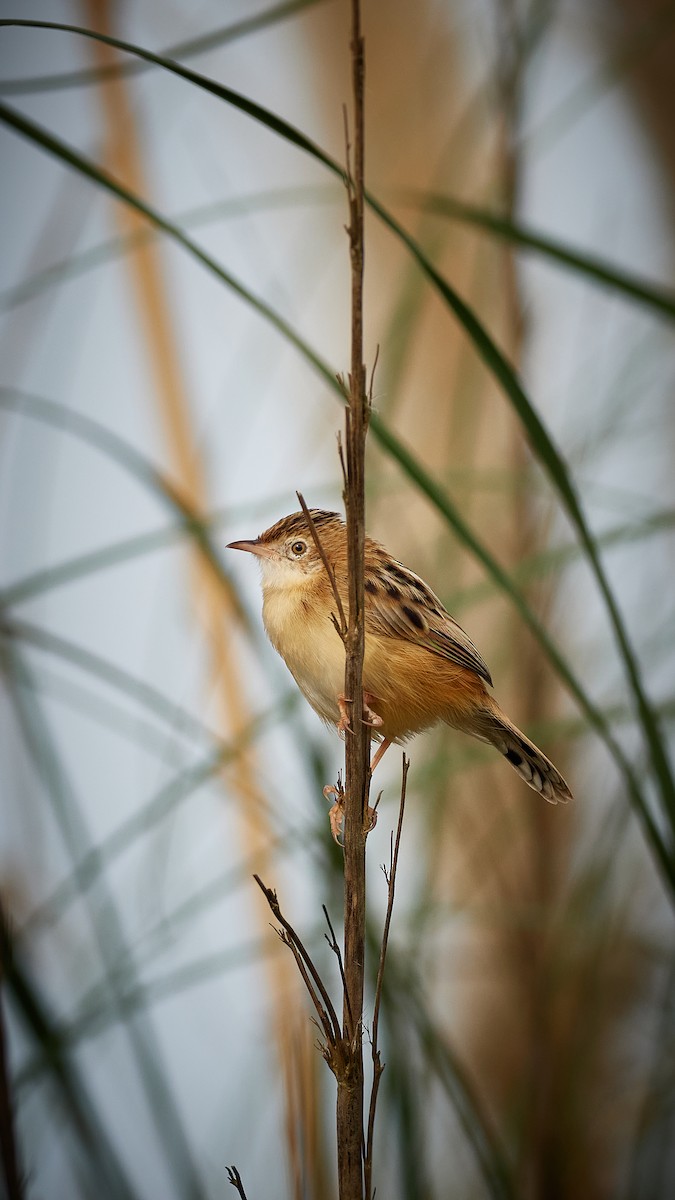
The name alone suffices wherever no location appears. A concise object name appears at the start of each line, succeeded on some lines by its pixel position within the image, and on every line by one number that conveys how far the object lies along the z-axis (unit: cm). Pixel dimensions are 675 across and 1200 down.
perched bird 502
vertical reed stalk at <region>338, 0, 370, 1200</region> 495
